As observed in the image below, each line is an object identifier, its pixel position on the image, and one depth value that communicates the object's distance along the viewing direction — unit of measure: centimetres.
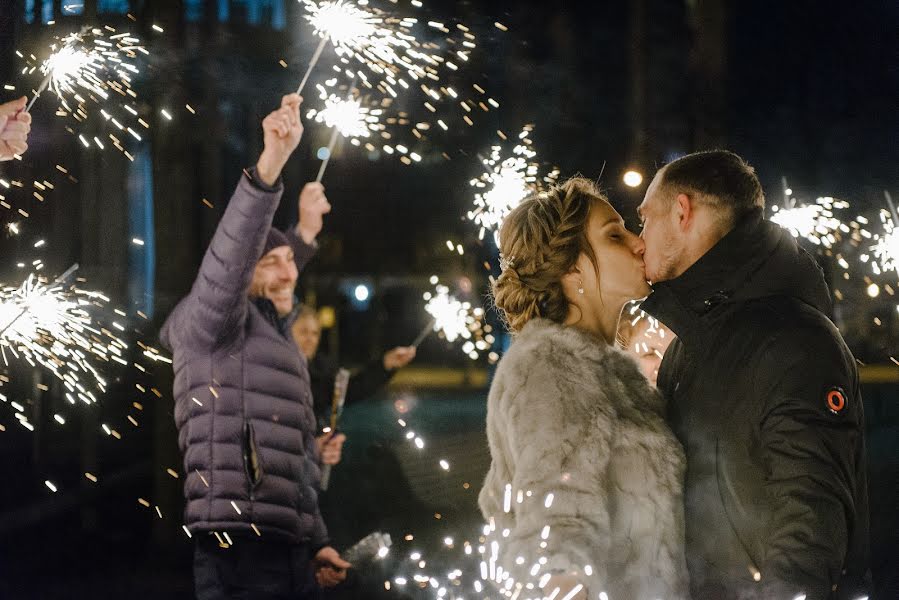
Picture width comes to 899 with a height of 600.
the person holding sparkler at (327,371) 546
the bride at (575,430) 253
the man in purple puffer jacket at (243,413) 387
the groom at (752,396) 255
